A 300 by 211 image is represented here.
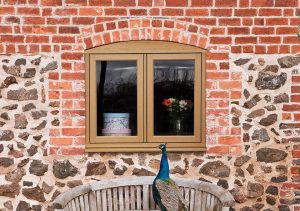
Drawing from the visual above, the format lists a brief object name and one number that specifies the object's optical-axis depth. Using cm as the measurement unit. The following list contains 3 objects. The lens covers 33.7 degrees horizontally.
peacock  460
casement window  548
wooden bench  492
